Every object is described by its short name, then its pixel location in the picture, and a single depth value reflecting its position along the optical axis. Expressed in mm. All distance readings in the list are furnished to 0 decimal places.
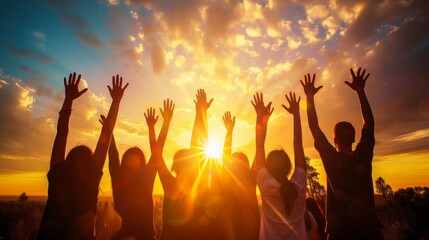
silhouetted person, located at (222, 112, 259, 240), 3631
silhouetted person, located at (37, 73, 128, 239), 2711
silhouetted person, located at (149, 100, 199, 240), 3373
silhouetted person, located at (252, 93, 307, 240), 3131
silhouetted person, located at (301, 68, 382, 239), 3240
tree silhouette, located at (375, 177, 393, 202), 107438
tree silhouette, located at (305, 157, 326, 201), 64238
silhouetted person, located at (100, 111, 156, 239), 3494
